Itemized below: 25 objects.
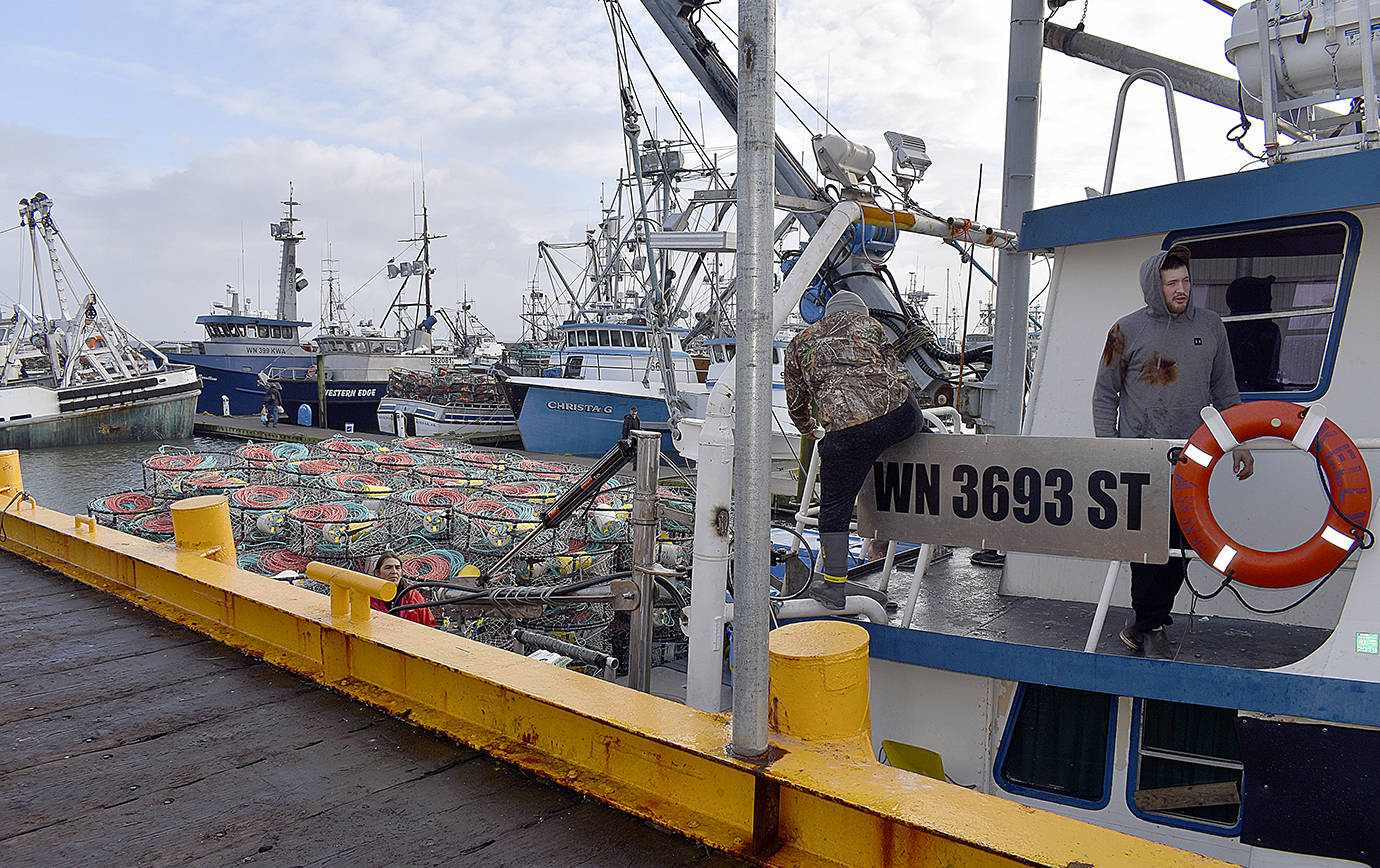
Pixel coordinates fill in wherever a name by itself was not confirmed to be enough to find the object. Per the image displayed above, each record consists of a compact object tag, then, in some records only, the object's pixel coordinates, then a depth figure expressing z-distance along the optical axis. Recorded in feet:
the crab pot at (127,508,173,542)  29.49
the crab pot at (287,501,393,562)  28.50
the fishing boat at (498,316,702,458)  74.54
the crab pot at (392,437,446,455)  54.49
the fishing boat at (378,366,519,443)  93.15
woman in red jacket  18.37
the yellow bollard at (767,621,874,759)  8.32
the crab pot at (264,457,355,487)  42.11
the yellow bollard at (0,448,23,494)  24.88
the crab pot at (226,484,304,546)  30.96
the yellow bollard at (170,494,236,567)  17.31
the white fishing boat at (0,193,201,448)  83.76
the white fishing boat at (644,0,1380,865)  9.43
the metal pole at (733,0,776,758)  6.82
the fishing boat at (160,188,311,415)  120.88
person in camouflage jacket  11.74
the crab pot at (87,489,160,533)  32.01
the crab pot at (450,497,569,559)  28.66
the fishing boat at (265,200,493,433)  112.16
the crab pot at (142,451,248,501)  36.68
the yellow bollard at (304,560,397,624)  12.05
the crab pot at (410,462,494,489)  40.88
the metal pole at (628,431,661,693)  15.98
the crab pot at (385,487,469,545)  31.40
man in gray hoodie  11.48
